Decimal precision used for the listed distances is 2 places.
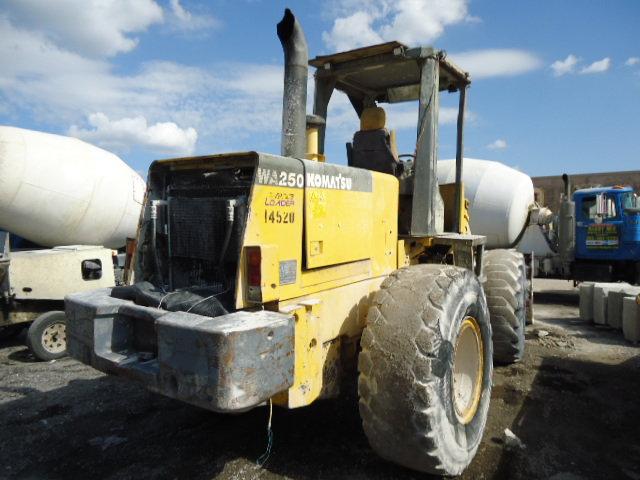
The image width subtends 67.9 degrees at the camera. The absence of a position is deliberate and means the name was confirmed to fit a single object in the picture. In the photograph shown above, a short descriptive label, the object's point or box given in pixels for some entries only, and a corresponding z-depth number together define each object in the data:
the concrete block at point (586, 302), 8.56
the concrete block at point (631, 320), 7.17
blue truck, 10.66
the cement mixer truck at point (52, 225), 6.31
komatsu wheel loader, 2.52
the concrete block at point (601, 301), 8.16
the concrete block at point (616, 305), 7.89
